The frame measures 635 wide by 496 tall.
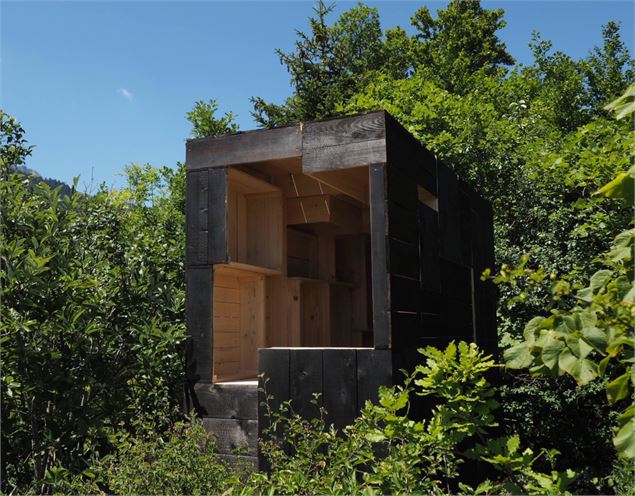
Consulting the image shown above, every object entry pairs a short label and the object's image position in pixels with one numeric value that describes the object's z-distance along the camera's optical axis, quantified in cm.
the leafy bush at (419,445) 366
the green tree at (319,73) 2042
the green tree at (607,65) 1909
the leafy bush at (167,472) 435
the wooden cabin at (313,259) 542
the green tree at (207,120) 1443
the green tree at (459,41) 2203
